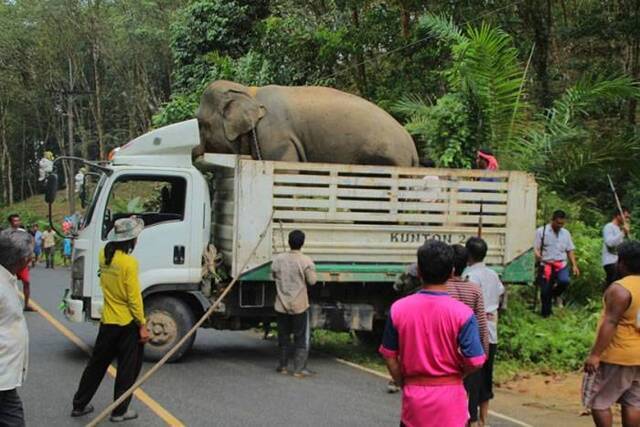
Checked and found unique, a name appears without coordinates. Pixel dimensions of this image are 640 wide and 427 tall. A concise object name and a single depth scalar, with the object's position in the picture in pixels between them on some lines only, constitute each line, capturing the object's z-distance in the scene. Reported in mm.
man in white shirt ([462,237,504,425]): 6031
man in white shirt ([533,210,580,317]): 10922
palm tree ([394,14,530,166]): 12188
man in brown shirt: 8539
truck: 8898
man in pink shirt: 3867
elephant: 10172
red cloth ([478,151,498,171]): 10578
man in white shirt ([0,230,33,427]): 4539
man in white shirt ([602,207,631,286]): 11164
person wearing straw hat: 6605
